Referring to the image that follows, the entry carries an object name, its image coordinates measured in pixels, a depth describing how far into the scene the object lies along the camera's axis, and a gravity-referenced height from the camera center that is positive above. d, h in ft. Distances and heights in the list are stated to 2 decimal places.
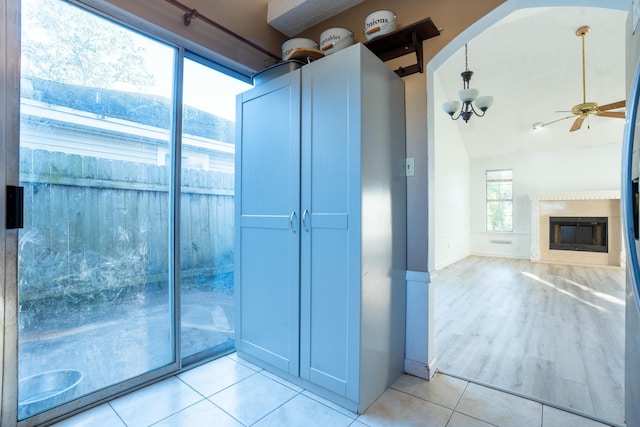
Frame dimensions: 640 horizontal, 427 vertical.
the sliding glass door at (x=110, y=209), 4.99 +0.11
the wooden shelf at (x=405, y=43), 5.66 +3.55
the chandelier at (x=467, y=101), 11.92 +4.74
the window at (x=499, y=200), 24.66 +1.18
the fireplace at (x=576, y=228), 20.59 -0.94
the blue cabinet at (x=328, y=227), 5.23 -0.25
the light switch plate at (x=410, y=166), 6.41 +1.04
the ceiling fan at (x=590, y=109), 11.20 +4.07
